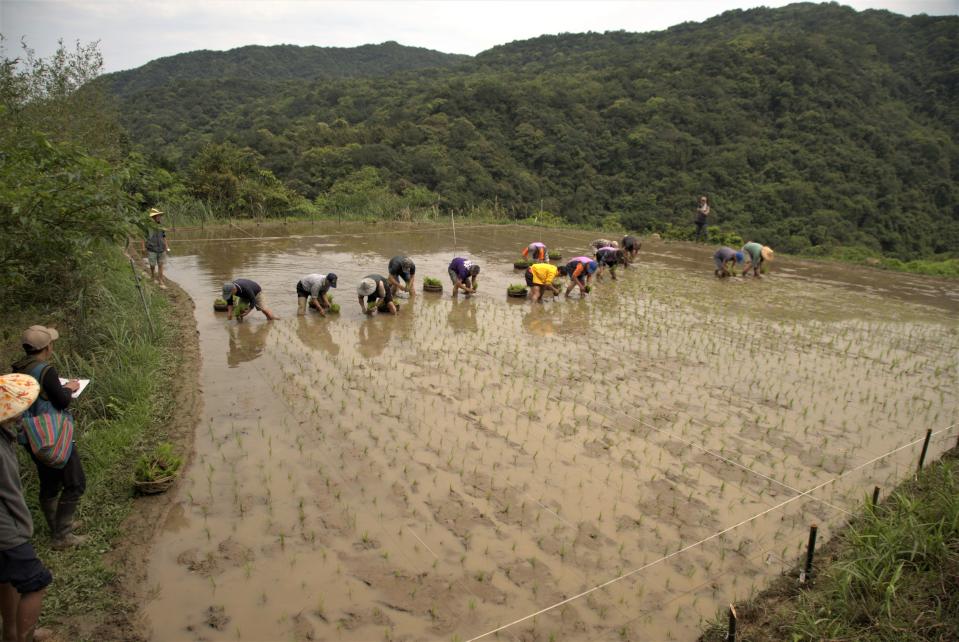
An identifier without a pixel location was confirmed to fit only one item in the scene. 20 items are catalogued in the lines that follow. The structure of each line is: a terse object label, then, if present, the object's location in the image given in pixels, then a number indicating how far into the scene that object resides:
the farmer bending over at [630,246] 16.61
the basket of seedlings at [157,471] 4.89
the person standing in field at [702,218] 19.12
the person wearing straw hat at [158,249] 11.87
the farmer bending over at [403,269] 11.63
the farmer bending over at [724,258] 14.84
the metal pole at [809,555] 3.96
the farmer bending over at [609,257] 14.36
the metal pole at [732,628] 3.38
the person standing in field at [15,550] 3.22
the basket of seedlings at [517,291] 12.16
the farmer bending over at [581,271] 12.27
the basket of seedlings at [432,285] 12.32
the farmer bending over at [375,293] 10.44
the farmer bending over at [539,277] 11.80
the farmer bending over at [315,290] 10.37
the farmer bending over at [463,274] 12.19
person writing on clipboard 4.12
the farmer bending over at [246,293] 9.70
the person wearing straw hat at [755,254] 14.88
